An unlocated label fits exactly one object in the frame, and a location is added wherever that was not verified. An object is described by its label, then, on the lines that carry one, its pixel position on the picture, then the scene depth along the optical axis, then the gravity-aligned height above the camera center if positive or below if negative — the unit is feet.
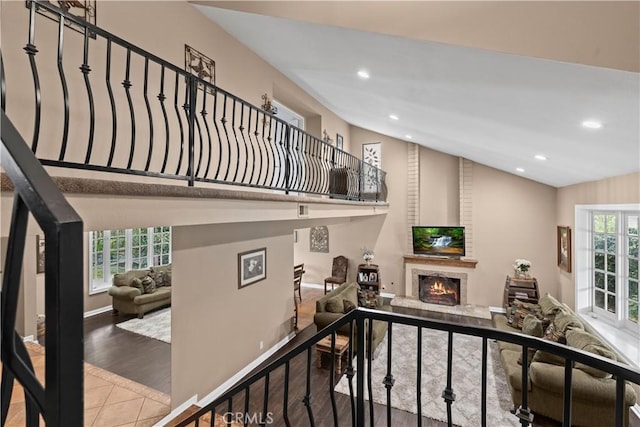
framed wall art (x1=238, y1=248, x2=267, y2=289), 14.52 -2.59
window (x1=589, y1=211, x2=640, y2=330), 14.39 -2.50
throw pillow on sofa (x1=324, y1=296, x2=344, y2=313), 16.29 -4.87
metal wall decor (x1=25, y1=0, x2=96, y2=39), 7.94 +5.57
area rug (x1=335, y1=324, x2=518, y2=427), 12.31 -7.84
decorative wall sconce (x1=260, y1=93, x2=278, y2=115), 16.83 +6.32
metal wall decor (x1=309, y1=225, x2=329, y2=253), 30.35 -2.36
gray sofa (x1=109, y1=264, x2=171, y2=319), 20.81 -5.49
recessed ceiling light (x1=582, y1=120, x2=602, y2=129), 8.10 +2.58
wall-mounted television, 25.17 -2.04
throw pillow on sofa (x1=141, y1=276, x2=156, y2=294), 21.79 -5.09
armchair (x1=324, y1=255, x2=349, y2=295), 28.46 -4.99
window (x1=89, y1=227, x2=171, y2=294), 22.29 -3.05
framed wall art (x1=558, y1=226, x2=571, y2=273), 19.80 -2.09
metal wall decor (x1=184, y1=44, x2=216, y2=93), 11.80 +6.22
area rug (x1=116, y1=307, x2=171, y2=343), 18.30 -7.21
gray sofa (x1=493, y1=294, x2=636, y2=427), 10.31 -6.10
